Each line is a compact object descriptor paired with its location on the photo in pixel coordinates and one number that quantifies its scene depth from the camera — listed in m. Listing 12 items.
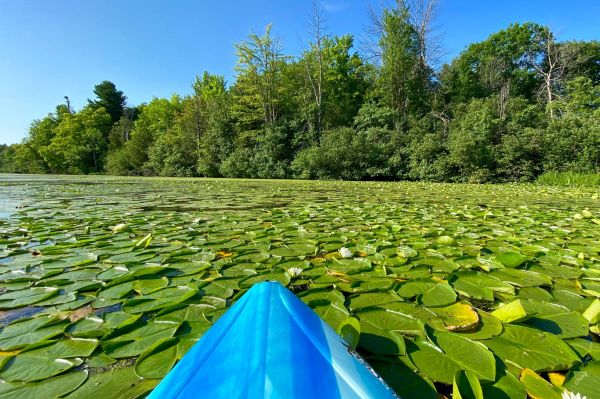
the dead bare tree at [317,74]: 17.53
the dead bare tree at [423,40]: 16.92
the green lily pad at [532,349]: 0.89
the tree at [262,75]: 18.81
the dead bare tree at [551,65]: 18.23
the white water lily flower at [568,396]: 0.63
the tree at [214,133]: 20.23
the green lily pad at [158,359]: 0.87
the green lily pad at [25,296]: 1.31
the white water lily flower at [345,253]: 1.90
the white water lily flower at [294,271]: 1.60
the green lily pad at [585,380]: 0.76
